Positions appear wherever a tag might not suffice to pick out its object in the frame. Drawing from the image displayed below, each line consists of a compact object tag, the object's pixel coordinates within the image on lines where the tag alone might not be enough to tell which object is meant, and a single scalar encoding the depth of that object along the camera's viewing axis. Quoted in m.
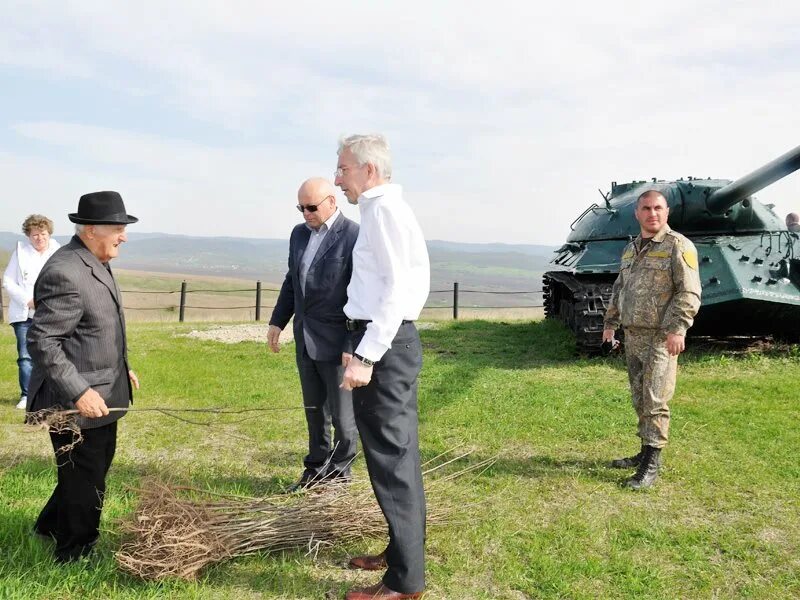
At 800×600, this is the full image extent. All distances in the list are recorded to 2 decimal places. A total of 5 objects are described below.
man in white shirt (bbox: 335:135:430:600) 3.06
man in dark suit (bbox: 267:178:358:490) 4.46
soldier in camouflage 4.88
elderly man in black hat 3.30
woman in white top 6.59
